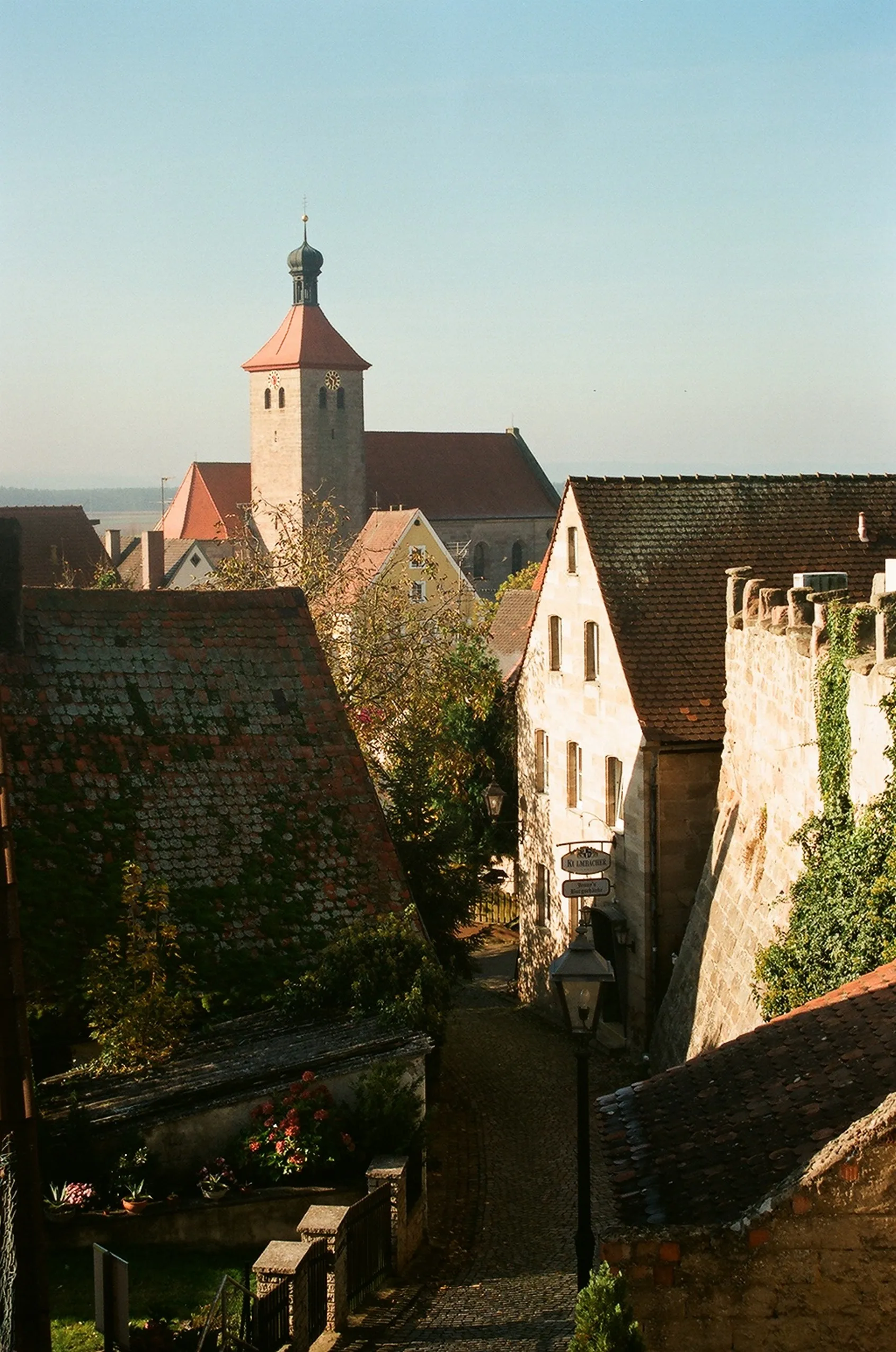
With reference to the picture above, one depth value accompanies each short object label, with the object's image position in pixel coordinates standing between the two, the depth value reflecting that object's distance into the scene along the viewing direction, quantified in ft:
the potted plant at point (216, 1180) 44.19
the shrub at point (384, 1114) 46.78
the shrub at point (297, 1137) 45.32
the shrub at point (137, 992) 49.93
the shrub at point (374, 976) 52.80
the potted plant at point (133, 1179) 43.83
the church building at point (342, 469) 301.02
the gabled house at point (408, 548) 173.17
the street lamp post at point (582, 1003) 36.50
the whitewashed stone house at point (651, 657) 78.38
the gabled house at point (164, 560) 243.81
